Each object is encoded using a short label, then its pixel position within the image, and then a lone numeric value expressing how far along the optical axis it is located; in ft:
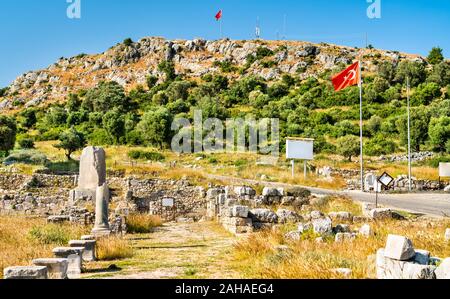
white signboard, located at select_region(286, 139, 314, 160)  94.17
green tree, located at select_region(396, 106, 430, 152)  154.30
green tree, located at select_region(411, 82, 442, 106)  209.29
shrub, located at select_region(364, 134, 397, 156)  153.99
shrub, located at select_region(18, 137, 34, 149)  165.17
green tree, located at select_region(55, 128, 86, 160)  143.27
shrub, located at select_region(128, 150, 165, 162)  142.22
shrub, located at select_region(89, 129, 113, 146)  183.21
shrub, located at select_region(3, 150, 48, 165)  121.90
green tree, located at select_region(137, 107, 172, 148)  180.65
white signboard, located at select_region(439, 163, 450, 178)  91.50
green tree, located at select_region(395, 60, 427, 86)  246.68
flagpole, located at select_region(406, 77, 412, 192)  90.76
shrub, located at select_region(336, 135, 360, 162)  141.69
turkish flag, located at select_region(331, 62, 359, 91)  94.68
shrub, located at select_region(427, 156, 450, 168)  117.13
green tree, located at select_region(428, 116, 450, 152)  143.64
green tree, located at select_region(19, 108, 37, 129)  226.87
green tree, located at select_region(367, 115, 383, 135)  179.73
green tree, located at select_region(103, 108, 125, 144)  189.67
